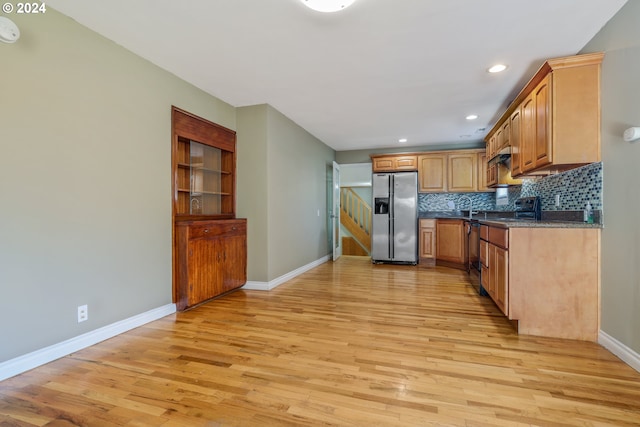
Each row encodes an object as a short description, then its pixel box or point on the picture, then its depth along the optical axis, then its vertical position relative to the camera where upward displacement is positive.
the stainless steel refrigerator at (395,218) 5.86 -0.18
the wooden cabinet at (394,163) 6.14 +0.98
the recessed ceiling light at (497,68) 2.93 +1.41
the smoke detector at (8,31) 1.78 +1.12
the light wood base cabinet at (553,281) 2.39 -0.61
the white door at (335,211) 6.33 -0.03
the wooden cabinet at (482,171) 5.70 +0.73
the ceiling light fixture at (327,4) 1.91 +1.35
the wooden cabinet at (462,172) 5.78 +0.73
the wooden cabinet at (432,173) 5.97 +0.74
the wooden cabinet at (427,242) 5.84 -0.65
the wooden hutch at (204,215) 3.14 -0.05
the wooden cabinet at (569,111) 2.40 +0.82
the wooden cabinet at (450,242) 5.43 -0.63
